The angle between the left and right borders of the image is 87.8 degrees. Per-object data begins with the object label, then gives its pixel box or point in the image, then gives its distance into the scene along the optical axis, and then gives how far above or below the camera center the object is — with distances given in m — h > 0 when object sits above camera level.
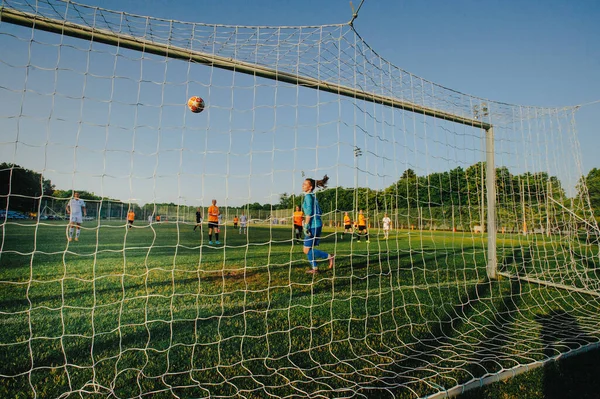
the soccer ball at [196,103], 5.09 +1.98
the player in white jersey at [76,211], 11.18 +0.42
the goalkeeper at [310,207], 5.68 +0.39
